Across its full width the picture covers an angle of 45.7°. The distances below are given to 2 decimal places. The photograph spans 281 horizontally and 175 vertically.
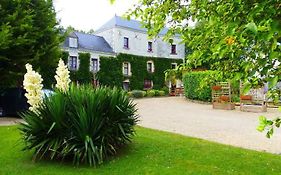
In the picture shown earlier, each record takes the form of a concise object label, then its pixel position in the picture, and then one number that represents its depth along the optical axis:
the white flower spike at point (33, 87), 7.39
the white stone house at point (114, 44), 34.25
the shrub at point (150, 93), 34.76
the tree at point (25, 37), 14.64
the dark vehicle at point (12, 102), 14.96
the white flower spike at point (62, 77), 8.00
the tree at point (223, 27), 1.77
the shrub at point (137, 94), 32.21
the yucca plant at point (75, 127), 6.38
